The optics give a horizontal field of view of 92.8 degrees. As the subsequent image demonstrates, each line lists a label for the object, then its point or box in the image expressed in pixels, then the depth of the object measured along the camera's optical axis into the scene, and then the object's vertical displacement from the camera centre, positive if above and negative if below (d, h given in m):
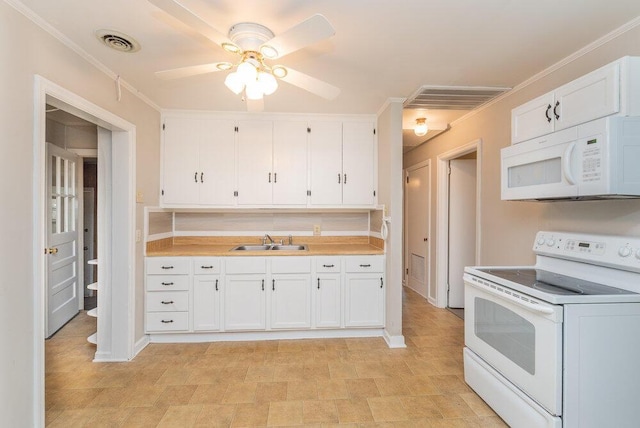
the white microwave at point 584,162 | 1.47 +0.28
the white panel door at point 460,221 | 4.03 -0.12
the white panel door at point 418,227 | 4.43 -0.23
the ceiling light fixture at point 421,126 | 3.38 +0.96
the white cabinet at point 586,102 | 1.49 +0.62
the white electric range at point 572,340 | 1.46 -0.65
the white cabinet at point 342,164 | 3.33 +0.53
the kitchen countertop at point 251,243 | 3.00 -0.39
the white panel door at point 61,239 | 3.12 -0.31
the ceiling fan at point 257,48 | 1.33 +0.83
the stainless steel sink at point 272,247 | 3.50 -0.41
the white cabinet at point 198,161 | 3.20 +0.53
